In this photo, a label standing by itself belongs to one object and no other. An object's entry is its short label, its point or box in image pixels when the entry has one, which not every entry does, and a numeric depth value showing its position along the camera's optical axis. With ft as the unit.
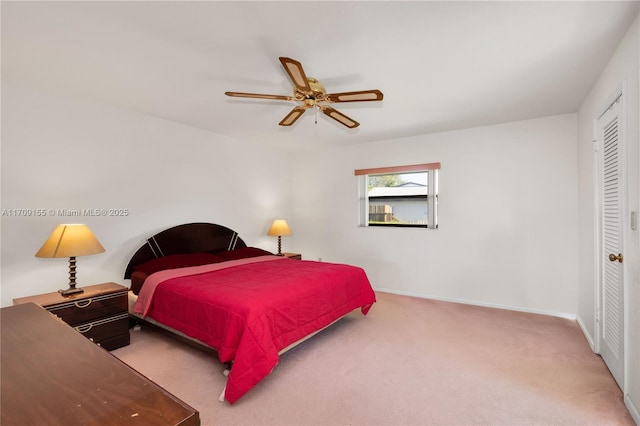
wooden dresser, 1.99
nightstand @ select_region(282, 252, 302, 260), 15.84
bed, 7.07
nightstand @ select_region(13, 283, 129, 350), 8.06
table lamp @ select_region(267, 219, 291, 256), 16.02
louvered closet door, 6.95
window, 14.42
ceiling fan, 6.62
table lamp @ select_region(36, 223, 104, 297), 8.07
